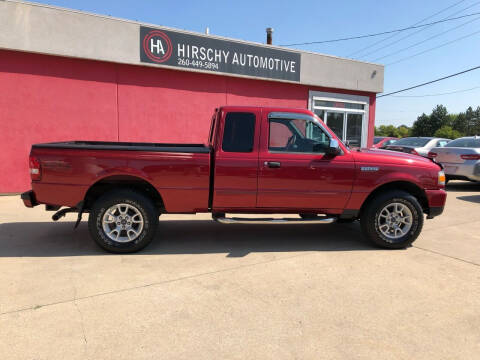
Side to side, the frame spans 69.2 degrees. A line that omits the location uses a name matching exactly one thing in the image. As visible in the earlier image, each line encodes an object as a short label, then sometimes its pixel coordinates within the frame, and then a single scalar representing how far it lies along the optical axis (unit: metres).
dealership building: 8.19
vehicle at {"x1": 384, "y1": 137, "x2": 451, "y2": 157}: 11.78
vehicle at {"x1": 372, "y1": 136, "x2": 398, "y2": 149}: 17.78
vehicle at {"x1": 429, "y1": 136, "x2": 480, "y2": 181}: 9.59
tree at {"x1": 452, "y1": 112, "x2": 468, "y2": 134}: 89.76
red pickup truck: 4.40
